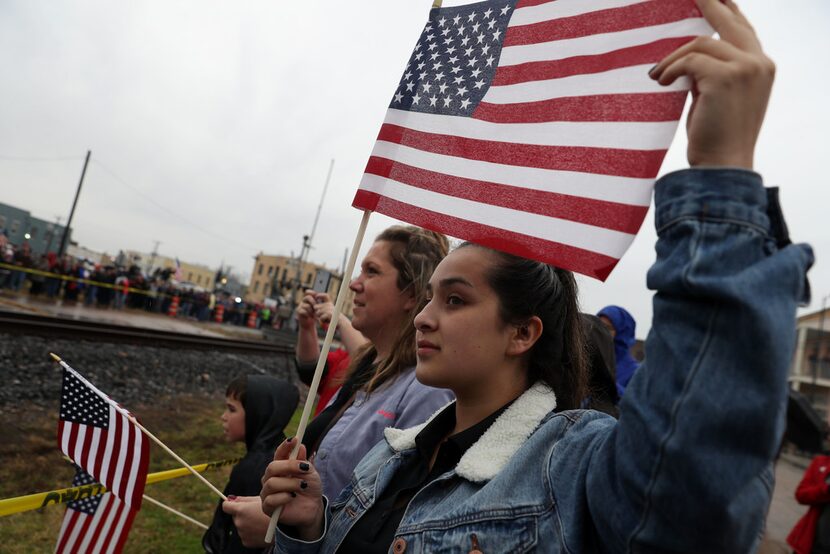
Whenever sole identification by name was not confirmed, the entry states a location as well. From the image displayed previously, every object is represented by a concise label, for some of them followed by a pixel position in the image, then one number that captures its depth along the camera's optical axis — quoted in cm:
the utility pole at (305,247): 4416
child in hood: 333
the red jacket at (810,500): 469
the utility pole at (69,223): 3109
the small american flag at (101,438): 255
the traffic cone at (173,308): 2858
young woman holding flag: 95
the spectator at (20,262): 2226
